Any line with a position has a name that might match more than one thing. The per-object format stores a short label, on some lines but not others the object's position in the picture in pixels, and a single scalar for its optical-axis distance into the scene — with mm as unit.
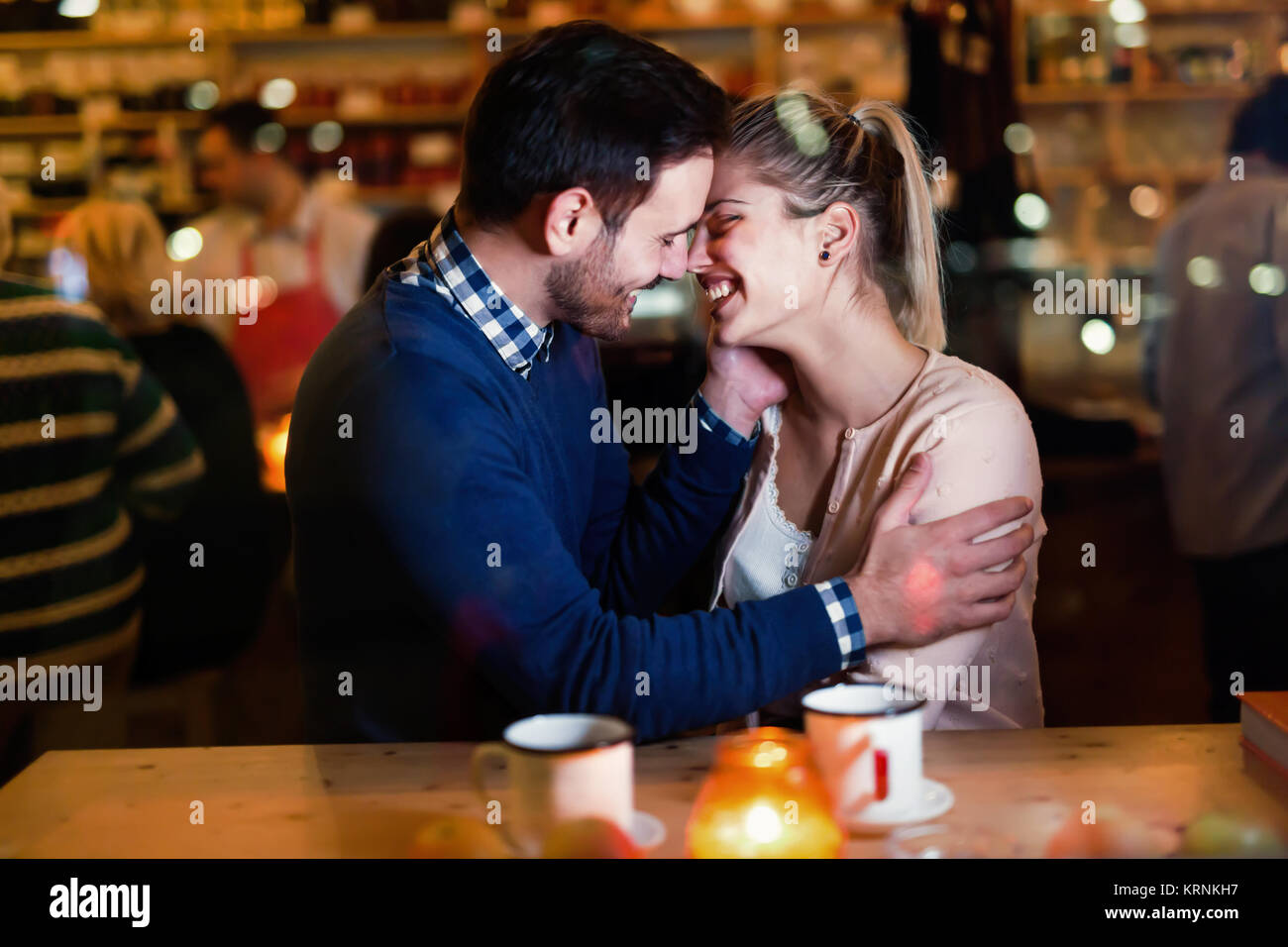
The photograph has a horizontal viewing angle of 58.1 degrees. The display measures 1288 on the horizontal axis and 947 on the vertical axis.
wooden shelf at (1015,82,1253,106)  3703
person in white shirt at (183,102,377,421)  3090
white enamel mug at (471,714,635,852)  777
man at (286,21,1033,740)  1034
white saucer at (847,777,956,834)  826
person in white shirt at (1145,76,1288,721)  2072
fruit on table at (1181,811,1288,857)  848
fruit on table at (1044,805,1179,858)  839
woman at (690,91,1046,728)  1251
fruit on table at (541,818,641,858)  790
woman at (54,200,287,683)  2225
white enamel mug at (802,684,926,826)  821
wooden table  870
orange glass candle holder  848
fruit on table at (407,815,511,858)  855
